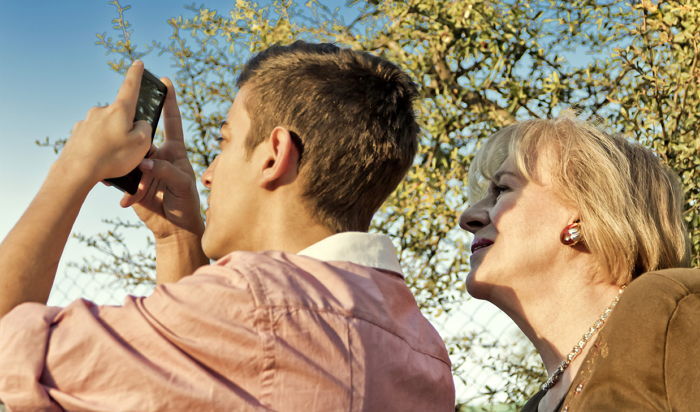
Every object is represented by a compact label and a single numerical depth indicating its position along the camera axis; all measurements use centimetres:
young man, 125
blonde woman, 222
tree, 404
